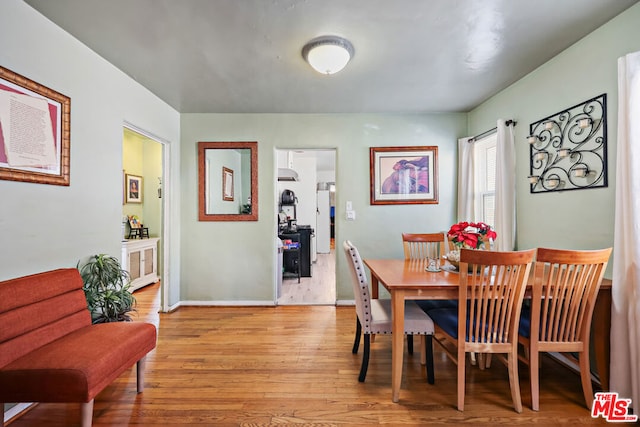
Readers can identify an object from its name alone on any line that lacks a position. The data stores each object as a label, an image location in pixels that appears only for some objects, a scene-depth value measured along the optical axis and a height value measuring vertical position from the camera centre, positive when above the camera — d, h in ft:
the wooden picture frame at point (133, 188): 14.88 +1.15
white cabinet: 13.28 -2.43
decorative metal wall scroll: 6.79 +1.65
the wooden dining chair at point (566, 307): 5.69 -1.92
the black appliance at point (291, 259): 16.71 -2.77
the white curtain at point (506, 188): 9.37 +0.77
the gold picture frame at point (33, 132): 5.68 +1.64
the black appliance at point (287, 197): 21.03 +1.01
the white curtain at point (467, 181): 11.73 +1.24
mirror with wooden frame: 12.54 +1.29
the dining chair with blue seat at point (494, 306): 5.68 -1.88
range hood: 16.53 +2.12
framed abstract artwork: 12.60 +1.58
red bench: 4.70 -2.48
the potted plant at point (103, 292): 7.30 -2.07
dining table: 6.02 -1.97
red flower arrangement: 7.07 -0.56
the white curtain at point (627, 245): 5.52 -0.62
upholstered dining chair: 6.65 -2.51
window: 11.33 +1.35
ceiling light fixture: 7.11 +3.92
